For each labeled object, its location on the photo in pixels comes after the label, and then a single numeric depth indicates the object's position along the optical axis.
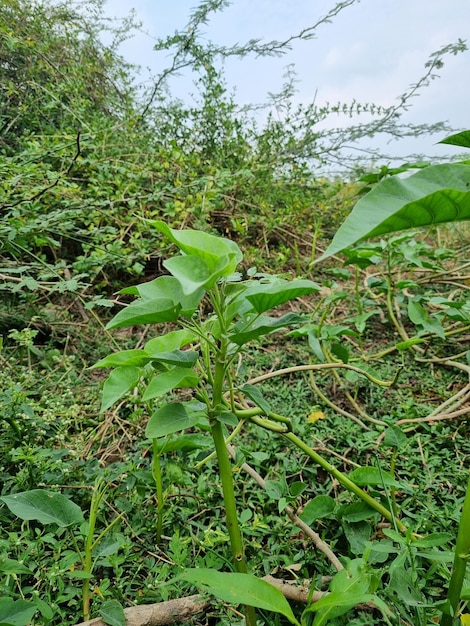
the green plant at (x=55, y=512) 0.54
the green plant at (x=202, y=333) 0.41
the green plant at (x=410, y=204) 0.30
